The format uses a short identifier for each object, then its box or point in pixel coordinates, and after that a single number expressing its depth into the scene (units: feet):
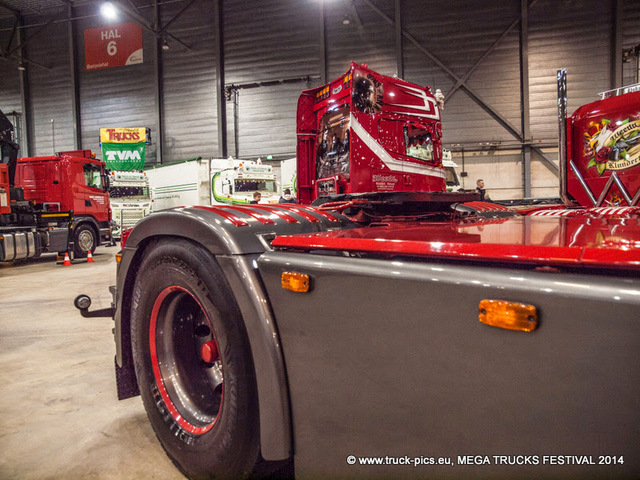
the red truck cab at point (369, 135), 16.89
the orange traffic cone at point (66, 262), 29.20
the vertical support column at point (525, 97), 45.68
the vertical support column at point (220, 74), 53.88
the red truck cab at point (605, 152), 10.21
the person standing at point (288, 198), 35.83
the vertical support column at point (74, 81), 59.36
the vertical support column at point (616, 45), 43.34
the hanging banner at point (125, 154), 54.95
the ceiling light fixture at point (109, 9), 47.21
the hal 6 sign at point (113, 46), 57.57
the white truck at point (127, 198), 46.65
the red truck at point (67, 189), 33.88
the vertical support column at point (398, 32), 48.32
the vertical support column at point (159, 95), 56.13
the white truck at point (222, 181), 45.34
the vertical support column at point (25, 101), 61.16
